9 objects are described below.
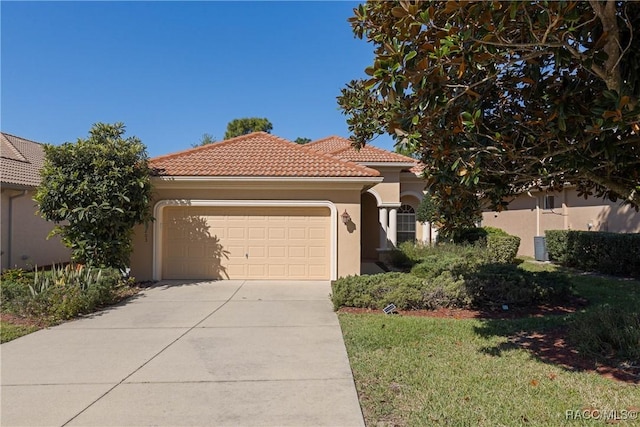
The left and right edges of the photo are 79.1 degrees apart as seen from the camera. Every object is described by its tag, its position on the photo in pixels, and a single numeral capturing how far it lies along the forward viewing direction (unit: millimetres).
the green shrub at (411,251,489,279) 9742
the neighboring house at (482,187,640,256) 14203
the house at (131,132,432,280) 11703
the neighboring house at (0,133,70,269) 13406
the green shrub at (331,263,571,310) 8117
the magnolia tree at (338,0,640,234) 3838
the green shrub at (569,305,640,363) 5035
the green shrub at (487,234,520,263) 14977
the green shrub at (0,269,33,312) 7769
